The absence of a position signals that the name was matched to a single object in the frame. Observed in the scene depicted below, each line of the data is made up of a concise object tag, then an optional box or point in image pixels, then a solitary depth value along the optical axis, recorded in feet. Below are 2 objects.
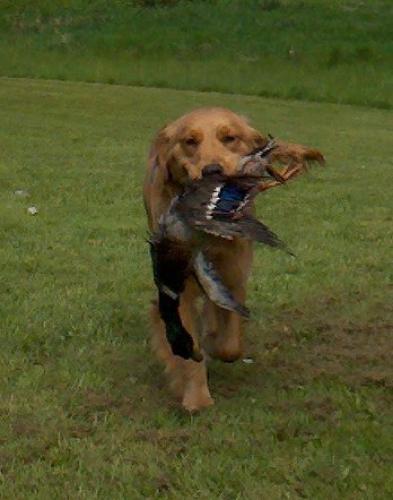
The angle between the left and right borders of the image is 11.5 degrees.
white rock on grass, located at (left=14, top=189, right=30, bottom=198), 53.56
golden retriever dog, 25.89
